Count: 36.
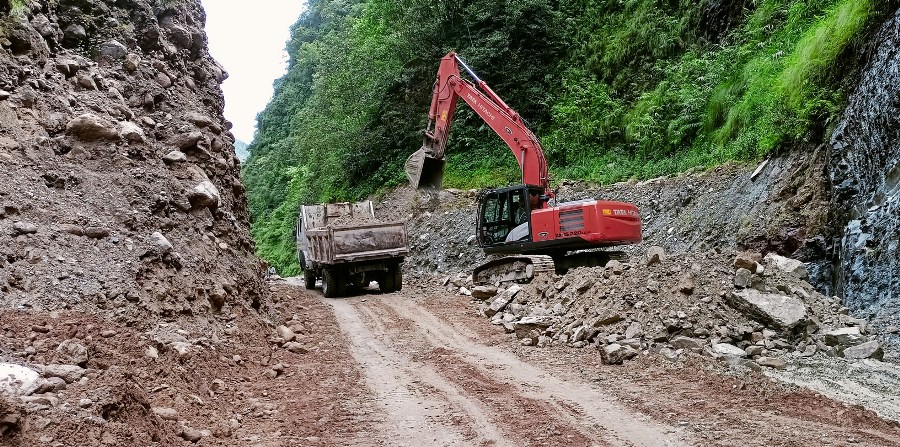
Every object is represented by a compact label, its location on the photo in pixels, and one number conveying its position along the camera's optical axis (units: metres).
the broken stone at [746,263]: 8.12
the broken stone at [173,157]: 8.15
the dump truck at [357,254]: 13.62
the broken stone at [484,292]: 11.84
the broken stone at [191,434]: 4.48
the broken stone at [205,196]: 8.06
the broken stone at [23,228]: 5.71
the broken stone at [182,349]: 5.79
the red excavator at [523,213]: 11.61
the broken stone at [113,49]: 8.48
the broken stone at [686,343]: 7.16
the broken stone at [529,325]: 8.67
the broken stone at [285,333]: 8.30
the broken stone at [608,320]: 8.07
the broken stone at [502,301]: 10.38
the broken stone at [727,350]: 6.98
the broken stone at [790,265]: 9.14
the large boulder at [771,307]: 7.47
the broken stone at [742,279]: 7.96
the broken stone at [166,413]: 4.56
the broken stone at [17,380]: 3.90
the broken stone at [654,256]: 9.00
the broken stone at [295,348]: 7.91
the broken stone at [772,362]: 6.61
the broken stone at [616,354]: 7.05
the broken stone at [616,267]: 9.34
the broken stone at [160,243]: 6.77
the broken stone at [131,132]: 7.62
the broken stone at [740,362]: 6.46
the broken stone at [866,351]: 6.79
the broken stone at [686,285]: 7.99
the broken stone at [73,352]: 4.52
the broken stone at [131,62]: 8.64
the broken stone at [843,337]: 7.18
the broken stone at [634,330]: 7.62
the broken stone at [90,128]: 7.10
